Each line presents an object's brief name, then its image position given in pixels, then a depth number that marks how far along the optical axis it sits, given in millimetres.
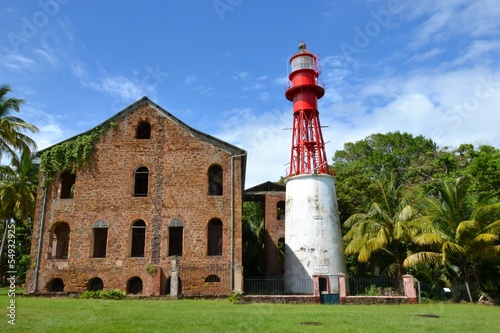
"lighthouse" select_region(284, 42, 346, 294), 19609
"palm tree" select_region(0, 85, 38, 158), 16703
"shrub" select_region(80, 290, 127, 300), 17312
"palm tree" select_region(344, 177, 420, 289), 19716
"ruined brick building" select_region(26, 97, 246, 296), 18812
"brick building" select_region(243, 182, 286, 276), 24938
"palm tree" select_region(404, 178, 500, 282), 16891
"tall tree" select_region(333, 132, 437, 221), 27203
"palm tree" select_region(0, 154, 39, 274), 23766
